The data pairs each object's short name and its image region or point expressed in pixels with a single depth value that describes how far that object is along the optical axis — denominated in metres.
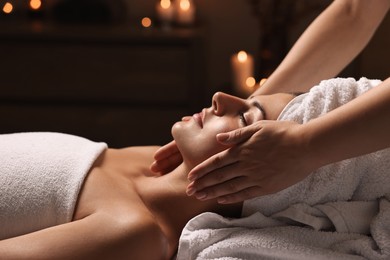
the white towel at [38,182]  1.71
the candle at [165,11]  3.41
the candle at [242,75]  3.33
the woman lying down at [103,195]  1.65
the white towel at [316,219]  1.65
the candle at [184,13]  3.45
